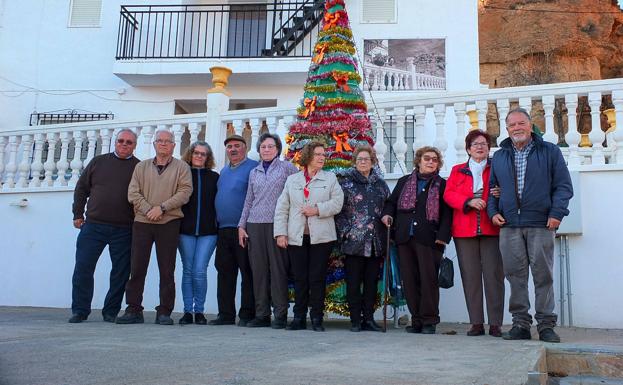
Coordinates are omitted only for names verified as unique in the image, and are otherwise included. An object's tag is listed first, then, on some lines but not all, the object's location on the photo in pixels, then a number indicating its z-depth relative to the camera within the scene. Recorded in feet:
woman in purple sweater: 16.12
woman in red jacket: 14.57
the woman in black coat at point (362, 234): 15.47
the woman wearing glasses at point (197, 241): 16.98
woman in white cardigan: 15.37
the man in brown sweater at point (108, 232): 17.35
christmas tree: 17.58
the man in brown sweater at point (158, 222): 16.78
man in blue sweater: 16.88
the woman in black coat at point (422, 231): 15.06
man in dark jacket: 13.34
